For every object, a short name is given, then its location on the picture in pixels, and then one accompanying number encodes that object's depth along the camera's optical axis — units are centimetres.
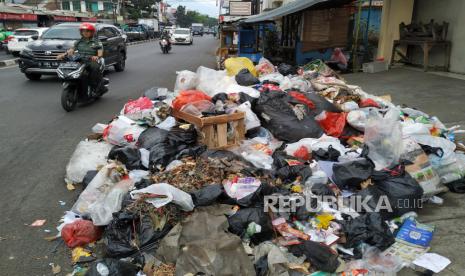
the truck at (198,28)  6879
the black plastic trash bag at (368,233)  313
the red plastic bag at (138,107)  584
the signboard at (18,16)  2678
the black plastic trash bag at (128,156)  442
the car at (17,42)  1933
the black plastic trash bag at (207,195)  333
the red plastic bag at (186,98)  524
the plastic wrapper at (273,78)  722
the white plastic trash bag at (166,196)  316
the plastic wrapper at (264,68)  821
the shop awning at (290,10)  1064
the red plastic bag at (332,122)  518
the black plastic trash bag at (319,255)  287
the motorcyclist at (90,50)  786
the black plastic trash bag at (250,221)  317
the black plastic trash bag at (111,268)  266
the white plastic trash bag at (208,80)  644
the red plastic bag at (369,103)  600
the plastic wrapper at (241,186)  350
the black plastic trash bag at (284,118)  501
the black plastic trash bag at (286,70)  885
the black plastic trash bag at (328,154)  439
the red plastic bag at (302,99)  547
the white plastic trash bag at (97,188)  372
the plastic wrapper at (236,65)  788
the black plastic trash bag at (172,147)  434
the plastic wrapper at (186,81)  666
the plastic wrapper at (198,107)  500
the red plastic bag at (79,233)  324
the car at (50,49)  1095
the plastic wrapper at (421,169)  395
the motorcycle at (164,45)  2384
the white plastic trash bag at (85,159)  446
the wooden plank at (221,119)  461
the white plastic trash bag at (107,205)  336
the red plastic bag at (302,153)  452
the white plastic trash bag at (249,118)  508
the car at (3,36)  2351
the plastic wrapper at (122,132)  505
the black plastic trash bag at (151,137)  466
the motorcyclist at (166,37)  2408
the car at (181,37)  3665
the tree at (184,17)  11769
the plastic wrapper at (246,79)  686
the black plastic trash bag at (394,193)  359
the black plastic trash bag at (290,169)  402
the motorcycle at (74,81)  748
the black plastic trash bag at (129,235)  302
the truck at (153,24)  5306
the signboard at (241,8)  2534
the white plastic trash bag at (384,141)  403
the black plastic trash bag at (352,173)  377
